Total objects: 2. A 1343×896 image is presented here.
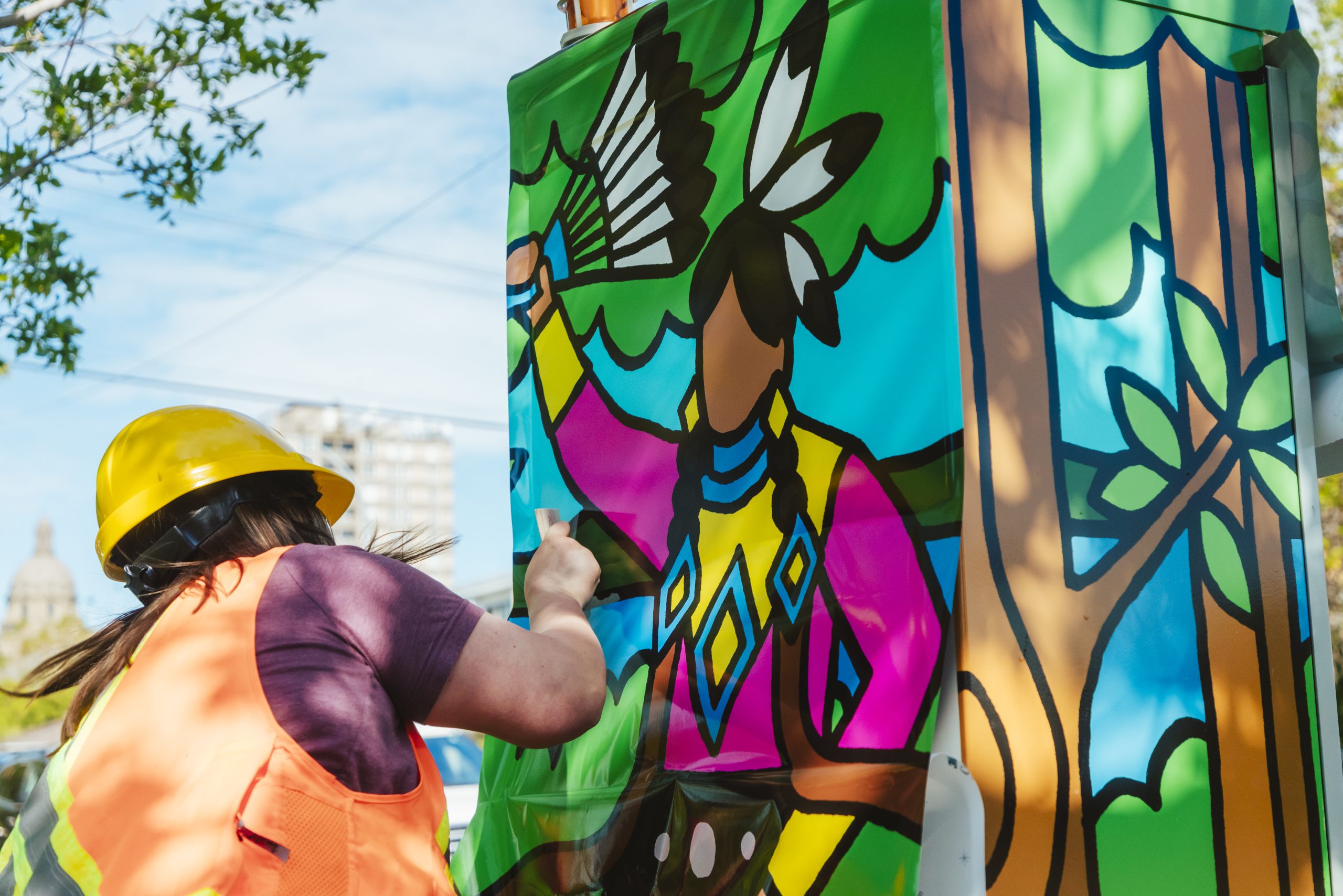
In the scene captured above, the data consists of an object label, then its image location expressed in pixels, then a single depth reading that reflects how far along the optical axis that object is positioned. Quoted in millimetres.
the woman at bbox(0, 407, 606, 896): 1619
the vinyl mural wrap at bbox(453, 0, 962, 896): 1733
